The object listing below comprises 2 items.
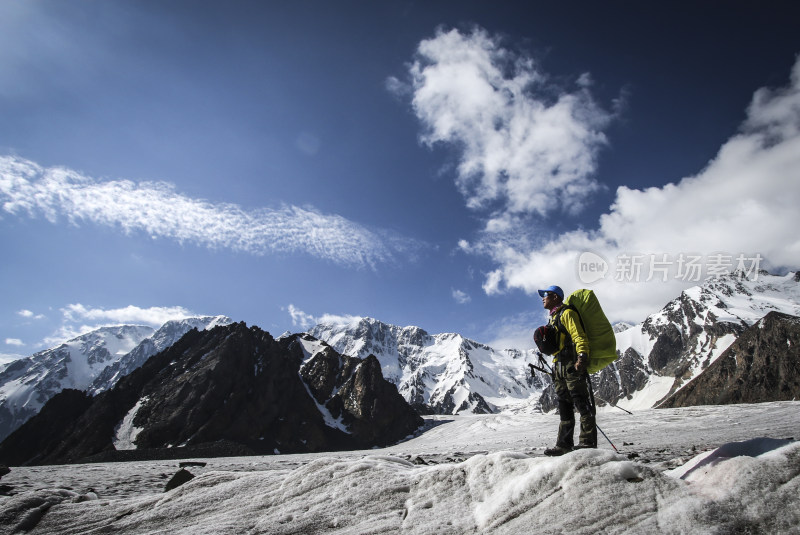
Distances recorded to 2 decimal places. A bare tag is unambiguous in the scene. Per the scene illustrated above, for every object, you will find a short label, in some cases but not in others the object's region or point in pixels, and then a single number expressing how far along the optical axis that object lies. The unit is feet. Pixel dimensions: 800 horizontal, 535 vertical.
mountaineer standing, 17.02
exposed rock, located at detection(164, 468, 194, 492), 21.02
